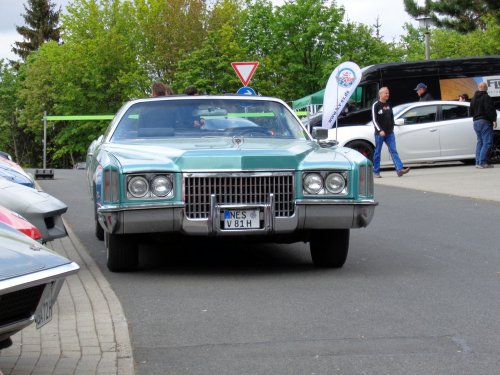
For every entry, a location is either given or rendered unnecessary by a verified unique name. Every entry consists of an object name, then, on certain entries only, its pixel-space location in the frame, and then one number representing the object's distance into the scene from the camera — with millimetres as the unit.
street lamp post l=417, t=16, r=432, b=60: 34500
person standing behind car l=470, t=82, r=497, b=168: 22688
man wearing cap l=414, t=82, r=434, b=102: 26859
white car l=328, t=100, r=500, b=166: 23953
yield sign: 24266
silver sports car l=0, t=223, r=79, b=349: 4246
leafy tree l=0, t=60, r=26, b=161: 94250
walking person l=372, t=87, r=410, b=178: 21328
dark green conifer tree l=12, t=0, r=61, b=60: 91812
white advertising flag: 23000
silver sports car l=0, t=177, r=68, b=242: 8133
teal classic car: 7938
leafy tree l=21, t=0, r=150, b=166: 72188
